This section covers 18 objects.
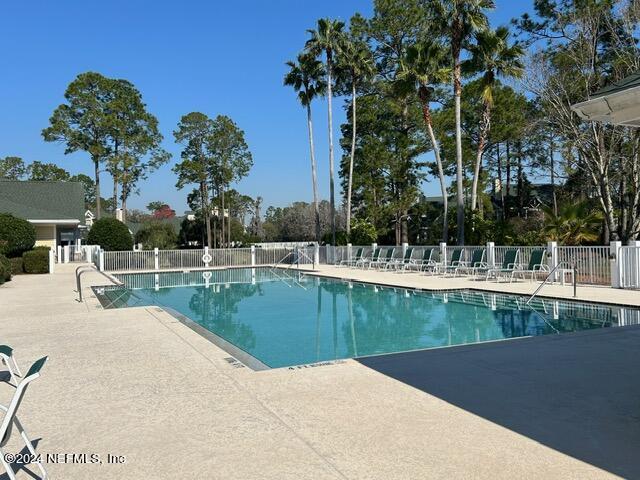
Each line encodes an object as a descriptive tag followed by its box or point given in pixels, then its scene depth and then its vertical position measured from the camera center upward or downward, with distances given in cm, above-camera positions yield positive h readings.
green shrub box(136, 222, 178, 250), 4275 +96
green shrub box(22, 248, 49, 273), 2569 -49
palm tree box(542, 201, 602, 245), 1973 +43
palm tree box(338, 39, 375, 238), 3222 +1088
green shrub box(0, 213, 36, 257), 2467 +78
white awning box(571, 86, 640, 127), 345 +88
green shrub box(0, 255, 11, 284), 1964 -69
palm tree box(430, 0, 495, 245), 2300 +942
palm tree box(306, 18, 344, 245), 3206 +1216
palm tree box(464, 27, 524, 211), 2312 +808
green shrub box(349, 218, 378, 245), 3184 +52
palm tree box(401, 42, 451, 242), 2488 +824
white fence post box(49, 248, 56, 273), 2611 -50
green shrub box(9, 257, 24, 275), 2566 -67
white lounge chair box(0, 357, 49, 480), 299 -92
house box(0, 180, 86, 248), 3181 +312
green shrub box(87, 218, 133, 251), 3344 +85
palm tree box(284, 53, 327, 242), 3312 +1058
